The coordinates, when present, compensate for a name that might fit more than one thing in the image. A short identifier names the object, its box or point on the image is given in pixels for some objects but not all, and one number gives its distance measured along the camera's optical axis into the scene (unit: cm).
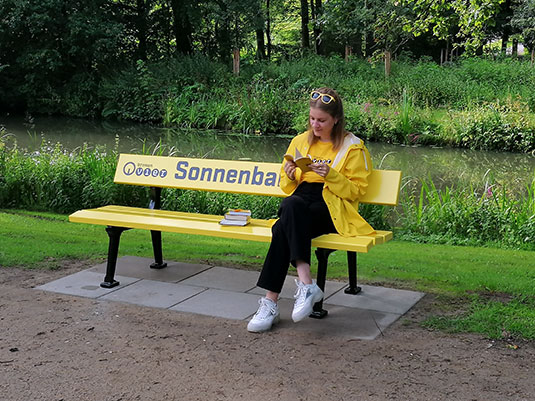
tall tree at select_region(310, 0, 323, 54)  3166
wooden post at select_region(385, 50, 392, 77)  2359
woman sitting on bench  445
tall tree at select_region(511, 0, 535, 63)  2650
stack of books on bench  516
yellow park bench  471
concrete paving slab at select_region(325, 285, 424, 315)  487
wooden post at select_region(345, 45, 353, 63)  2753
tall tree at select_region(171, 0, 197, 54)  2962
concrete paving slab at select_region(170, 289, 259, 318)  476
